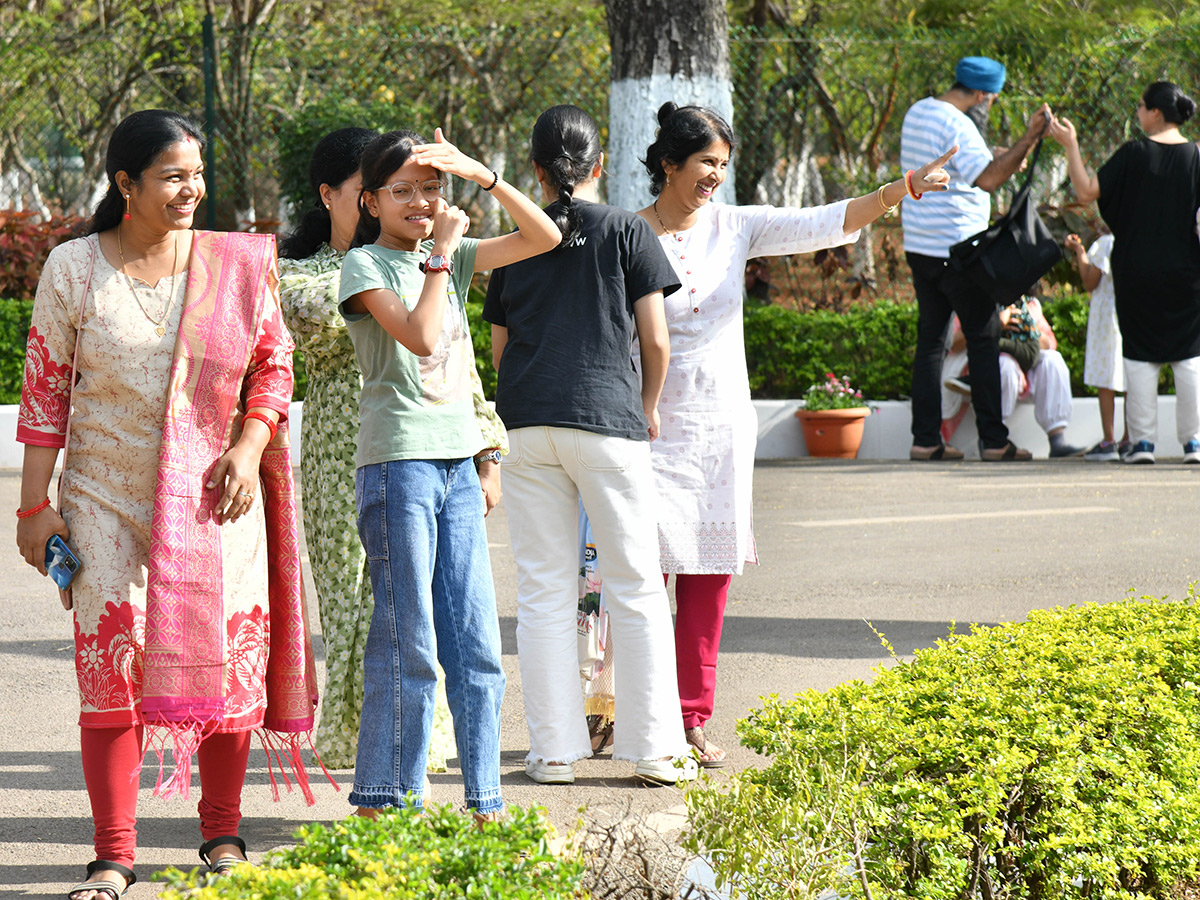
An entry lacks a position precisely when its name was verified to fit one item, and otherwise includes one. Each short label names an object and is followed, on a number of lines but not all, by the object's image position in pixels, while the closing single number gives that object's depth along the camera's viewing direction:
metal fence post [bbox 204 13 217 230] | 22.81
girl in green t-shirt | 6.88
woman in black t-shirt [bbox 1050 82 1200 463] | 19.25
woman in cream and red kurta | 6.62
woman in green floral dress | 7.91
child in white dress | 20.63
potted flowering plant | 21.78
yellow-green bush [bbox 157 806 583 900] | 4.25
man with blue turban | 19.55
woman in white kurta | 8.91
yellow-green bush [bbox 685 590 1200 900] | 5.38
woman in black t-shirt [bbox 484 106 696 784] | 8.18
